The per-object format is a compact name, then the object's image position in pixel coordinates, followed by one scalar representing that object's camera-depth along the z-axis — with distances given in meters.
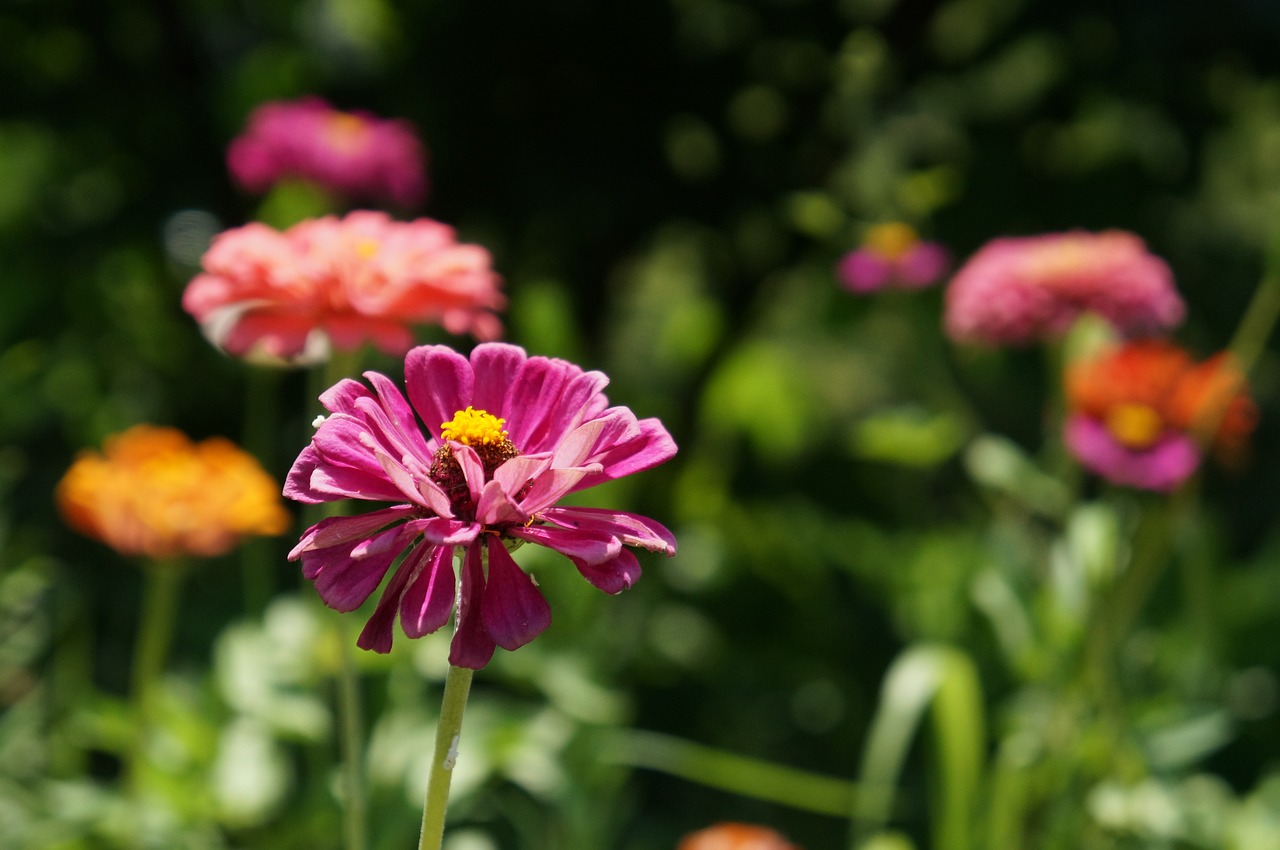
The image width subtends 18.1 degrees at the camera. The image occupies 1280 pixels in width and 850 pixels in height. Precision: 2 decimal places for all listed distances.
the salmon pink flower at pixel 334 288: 1.02
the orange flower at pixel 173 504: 1.11
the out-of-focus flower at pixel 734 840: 1.12
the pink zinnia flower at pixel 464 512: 0.75
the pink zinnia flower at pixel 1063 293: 1.16
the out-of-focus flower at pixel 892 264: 1.23
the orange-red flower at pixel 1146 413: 1.13
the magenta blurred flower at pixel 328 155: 1.22
